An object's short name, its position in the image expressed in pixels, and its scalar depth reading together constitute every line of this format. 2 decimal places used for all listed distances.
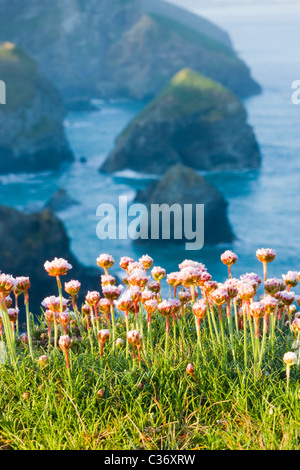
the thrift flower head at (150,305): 4.91
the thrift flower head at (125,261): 5.80
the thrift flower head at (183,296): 5.68
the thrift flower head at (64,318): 5.19
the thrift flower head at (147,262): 5.75
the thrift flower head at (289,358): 4.59
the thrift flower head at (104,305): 5.38
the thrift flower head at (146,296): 5.13
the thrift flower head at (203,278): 5.28
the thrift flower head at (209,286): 5.18
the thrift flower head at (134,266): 5.59
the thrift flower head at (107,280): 5.41
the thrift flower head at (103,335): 4.95
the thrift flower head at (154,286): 5.80
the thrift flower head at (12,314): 5.49
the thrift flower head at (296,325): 4.95
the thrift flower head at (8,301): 5.43
